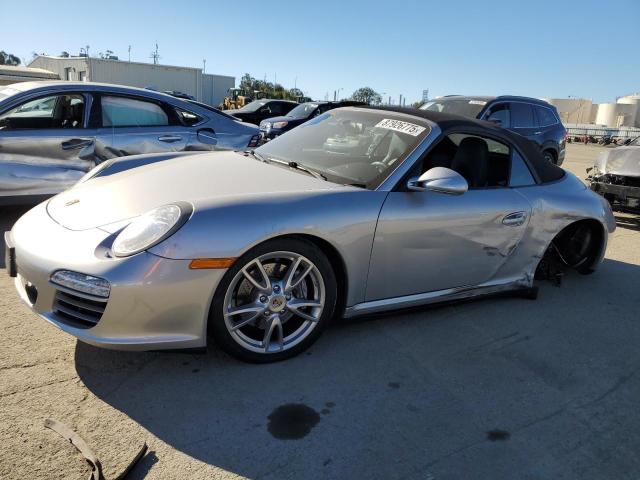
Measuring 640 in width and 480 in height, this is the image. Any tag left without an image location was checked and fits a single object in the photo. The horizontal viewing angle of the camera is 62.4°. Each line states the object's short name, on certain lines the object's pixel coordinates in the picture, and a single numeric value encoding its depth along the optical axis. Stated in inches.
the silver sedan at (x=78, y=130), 197.5
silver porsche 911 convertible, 97.7
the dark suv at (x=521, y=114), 356.2
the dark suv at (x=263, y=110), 722.2
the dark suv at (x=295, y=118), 543.5
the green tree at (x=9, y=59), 3314.5
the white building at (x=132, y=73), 1263.5
